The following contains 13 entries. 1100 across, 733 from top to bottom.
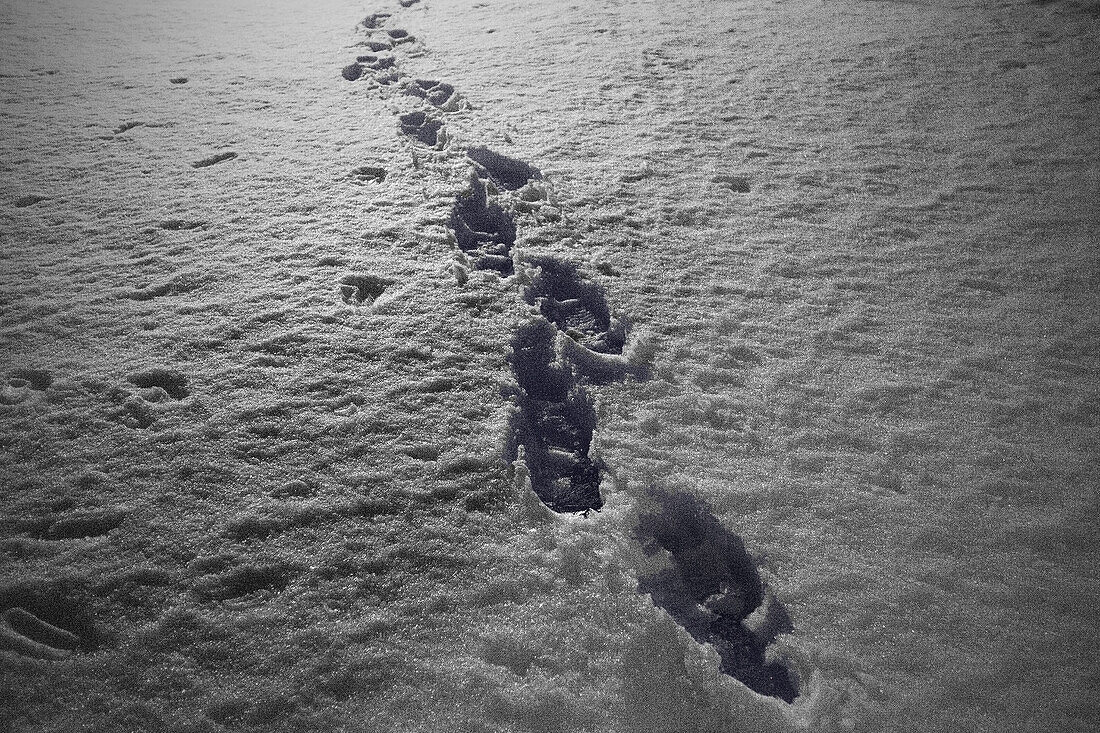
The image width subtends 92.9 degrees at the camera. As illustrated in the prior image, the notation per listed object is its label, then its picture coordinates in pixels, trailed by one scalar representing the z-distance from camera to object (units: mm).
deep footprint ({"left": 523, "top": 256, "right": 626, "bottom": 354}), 1980
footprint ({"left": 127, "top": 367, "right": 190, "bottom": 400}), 1766
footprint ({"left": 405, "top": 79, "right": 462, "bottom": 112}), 3637
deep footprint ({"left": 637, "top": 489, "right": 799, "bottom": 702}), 1210
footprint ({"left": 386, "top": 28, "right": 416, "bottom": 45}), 4941
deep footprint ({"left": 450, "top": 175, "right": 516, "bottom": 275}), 2320
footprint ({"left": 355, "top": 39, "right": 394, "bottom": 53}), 4816
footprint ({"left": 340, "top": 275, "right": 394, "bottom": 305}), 2127
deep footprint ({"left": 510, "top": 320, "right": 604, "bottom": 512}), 1545
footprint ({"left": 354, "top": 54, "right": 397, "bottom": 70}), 4426
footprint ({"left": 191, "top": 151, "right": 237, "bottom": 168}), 3039
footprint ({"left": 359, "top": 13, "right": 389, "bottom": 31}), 5402
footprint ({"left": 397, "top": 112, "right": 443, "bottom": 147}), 3285
